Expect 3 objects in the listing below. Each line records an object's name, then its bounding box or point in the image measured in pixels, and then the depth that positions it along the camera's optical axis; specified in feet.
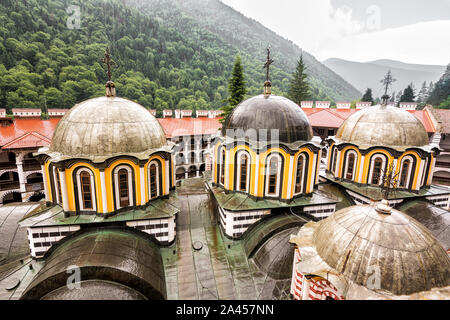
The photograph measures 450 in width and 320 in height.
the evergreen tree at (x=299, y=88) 169.07
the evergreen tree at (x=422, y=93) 259.47
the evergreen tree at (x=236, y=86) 89.25
